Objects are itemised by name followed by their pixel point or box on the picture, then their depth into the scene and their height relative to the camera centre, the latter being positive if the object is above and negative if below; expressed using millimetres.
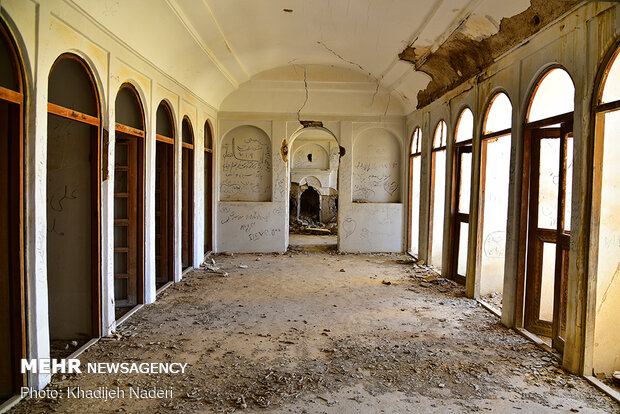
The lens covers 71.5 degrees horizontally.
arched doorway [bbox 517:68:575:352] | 5148 -1
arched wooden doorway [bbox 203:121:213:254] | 10414 +102
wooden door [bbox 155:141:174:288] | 7391 -355
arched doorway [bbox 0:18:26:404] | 3412 -217
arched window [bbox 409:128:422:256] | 10734 -39
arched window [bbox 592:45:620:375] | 3891 -241
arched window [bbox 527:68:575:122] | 5152 +1180
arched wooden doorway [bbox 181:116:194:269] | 8460 +79
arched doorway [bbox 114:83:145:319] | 5945 -192
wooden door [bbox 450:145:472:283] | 7578 -263
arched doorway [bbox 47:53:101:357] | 4715 -241
